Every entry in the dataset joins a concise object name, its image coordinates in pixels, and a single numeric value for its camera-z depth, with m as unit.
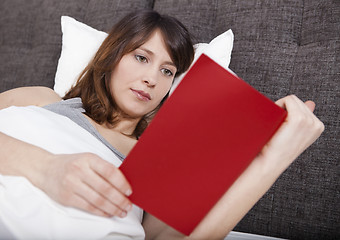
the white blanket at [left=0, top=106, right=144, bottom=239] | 0.72
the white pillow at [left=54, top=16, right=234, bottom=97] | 1.46
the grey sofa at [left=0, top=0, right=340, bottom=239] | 1.09
